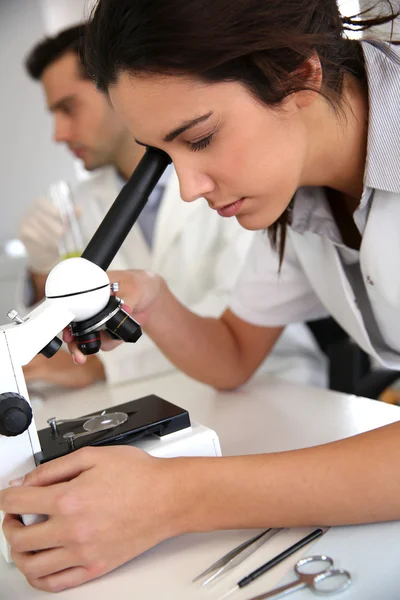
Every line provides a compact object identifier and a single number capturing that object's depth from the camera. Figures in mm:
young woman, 661
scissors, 584
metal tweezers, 643
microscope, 717
